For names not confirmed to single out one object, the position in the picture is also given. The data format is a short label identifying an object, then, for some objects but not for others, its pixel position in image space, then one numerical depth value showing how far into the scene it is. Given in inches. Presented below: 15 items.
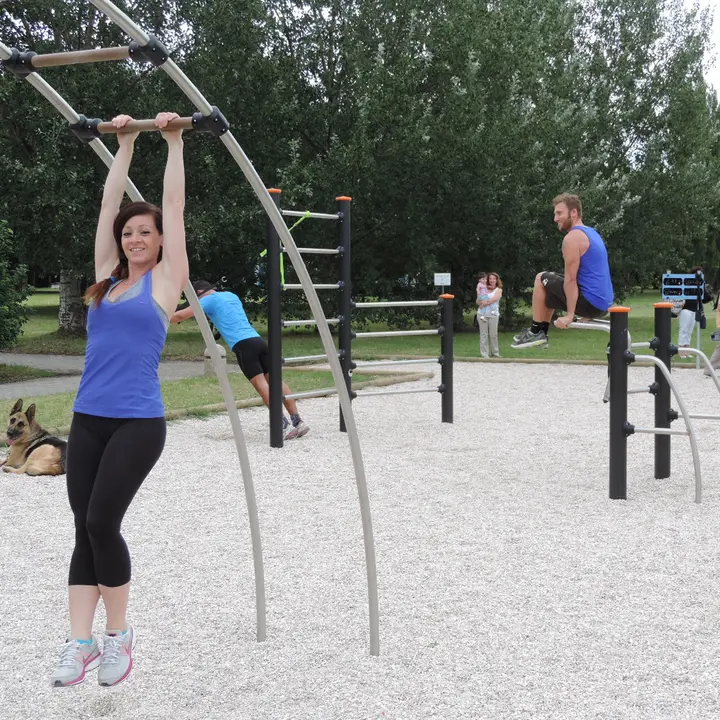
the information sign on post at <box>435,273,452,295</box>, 502.7
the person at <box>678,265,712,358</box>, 616.1
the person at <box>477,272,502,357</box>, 628.1
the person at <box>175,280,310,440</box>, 320.2
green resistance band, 310.3
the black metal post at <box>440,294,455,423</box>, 363.6
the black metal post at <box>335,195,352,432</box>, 335.3
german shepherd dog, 271.9
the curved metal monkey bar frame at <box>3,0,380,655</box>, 109.7
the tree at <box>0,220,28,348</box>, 495.5
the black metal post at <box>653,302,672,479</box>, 251.6
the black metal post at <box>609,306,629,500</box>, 240.2
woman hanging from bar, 116.0
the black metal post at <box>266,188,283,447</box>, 312.7
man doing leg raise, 268.4
